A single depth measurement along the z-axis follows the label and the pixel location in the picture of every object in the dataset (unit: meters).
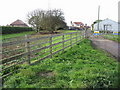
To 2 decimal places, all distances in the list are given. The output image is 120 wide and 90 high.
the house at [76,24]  113.50
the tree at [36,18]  46.72
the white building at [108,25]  51.16
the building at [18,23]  85.19
